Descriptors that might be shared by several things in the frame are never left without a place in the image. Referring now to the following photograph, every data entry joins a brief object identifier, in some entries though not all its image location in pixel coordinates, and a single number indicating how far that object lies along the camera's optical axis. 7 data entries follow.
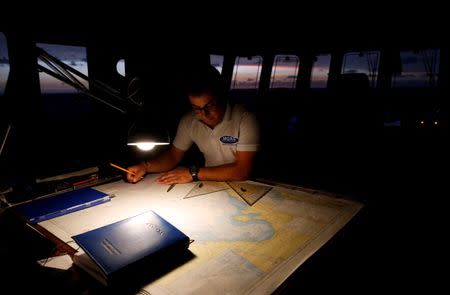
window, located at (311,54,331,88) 6.60
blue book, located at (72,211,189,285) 1.07
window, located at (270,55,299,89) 6.98
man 2.34
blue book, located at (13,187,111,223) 1.66
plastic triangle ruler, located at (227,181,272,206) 1.91
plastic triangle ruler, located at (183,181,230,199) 2.04
